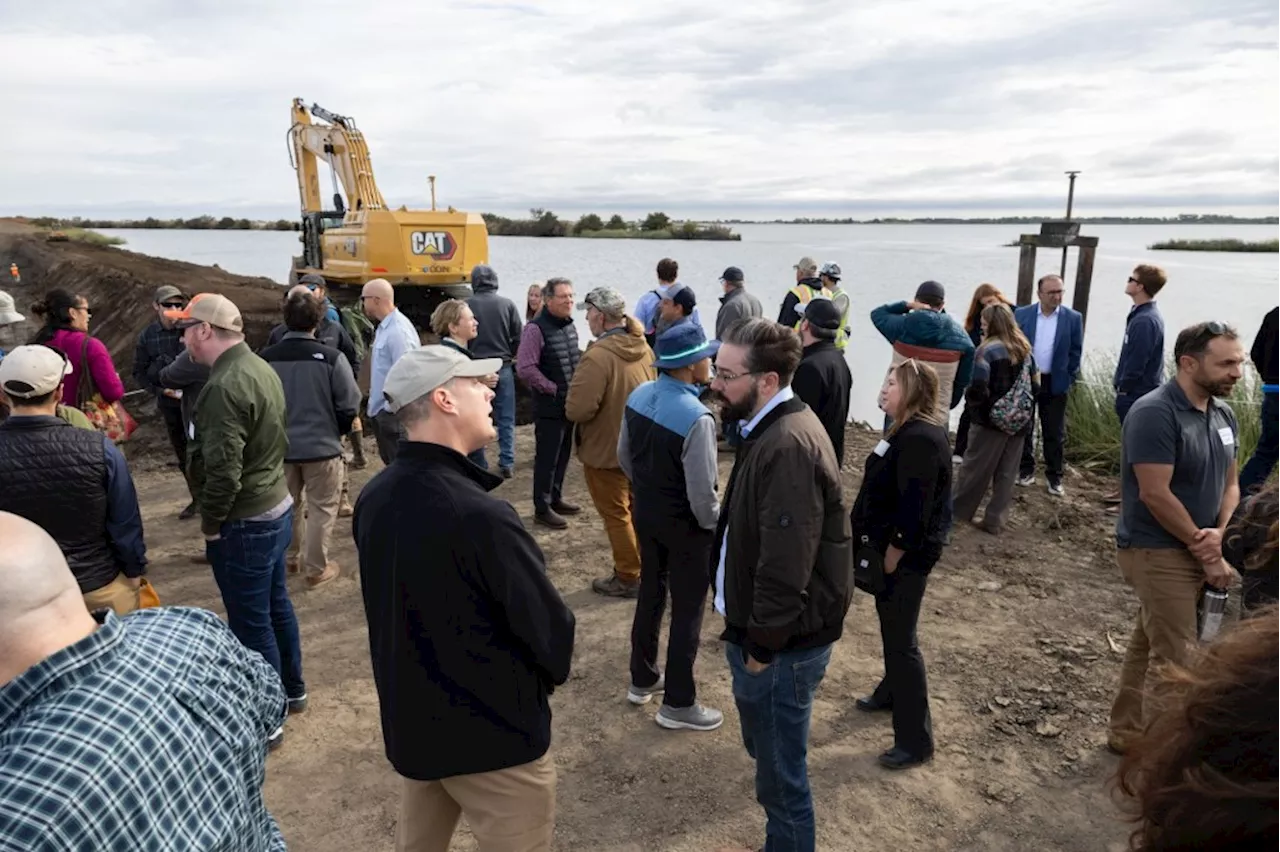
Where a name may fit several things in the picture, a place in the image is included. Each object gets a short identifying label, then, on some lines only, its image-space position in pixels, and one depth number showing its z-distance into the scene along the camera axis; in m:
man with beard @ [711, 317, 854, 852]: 2.41
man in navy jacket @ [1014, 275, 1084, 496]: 6.66
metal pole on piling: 8.84
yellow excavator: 12.07
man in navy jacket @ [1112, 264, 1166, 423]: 6.16
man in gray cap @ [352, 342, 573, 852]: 1.96
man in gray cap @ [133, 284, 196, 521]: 5.69
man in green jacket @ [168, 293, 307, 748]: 3.37
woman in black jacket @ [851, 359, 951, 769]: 3.08
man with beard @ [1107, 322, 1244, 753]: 3.01
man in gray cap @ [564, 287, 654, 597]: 4.70
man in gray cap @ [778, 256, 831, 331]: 7.70
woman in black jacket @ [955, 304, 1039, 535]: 5.75
